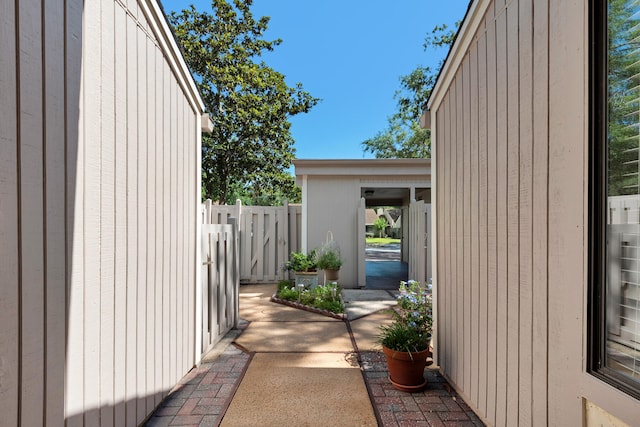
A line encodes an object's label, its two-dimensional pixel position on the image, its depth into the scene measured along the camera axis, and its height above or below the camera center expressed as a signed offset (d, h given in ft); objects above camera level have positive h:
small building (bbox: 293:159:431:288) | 21.48 +1.73
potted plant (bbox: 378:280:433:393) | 8.04 -3.60
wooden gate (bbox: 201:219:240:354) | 10.66 -2.51
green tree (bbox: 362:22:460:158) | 49.34 +20.30
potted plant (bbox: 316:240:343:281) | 19.15 -2.80
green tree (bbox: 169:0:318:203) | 39.09 +16.52
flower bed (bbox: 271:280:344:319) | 15.39 -4.43
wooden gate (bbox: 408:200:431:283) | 17.76 -1.58
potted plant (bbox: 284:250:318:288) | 18.16 -3.12
